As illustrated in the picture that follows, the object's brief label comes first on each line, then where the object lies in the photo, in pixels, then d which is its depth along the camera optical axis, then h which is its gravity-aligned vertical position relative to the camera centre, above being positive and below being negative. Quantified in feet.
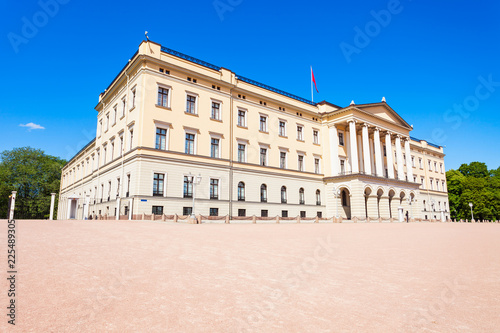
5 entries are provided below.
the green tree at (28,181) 207.72 +22.29
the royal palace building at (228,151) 101.96 +26.22
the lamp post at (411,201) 161.92 +6.15
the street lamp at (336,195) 145.14 +8.47
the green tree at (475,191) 211.82 +16.34
